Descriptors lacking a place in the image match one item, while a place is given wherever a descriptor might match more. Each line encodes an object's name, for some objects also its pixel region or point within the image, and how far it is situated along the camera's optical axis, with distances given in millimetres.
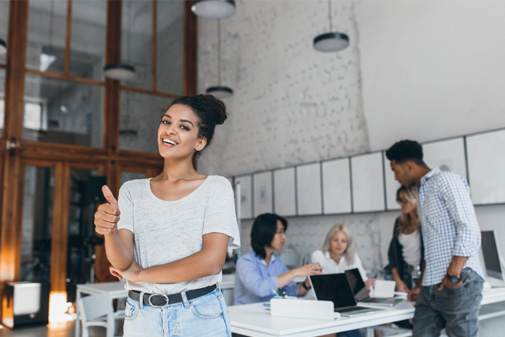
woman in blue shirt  3324
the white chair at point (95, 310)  3325
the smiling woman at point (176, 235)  1225
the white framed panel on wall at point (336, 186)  5754
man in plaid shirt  2580
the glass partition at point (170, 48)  8742
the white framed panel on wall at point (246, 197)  7324
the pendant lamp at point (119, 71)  6867
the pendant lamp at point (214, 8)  4867
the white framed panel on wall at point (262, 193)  6945
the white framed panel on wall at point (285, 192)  6539
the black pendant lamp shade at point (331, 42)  5066
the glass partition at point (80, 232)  7273
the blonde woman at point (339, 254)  4383
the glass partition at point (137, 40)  8430
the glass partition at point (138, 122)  8094
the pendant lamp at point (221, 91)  7206
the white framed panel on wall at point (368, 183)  5348
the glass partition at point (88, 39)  7902
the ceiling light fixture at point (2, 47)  5395
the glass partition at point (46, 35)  7488
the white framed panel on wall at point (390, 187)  5148
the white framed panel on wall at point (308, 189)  6156
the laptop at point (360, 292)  3002
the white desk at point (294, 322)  2246
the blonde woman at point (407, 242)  4188
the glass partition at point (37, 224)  7043
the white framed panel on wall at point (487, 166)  4281
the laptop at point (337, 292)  2725
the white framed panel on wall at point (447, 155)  4609
